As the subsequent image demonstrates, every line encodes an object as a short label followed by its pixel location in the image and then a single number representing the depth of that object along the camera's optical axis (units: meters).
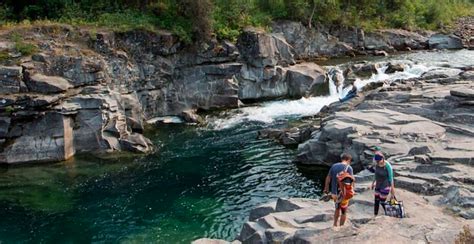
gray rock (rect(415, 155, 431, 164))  21.09
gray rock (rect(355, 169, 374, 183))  20.64
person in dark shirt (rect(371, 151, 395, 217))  15.76
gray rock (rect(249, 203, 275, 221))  19.66
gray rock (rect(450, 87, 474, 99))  26.14
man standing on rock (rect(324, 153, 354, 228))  14.91
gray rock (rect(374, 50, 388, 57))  54.48
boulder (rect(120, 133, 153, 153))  31.27
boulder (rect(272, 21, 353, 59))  52.41
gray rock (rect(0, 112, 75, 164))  29.86
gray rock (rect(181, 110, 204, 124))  37.66
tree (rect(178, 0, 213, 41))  39.94
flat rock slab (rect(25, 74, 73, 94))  30.33
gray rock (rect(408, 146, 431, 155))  22.35
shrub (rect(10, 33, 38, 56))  31.61
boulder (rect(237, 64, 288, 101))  42.60
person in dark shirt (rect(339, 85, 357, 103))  38.16
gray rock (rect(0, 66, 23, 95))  29.83
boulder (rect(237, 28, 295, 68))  42.62
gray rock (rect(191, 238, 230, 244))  17.98
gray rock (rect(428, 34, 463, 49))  59.59
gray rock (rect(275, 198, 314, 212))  18.88
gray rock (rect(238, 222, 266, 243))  16.51
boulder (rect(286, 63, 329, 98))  42.81
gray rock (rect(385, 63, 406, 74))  44.31
